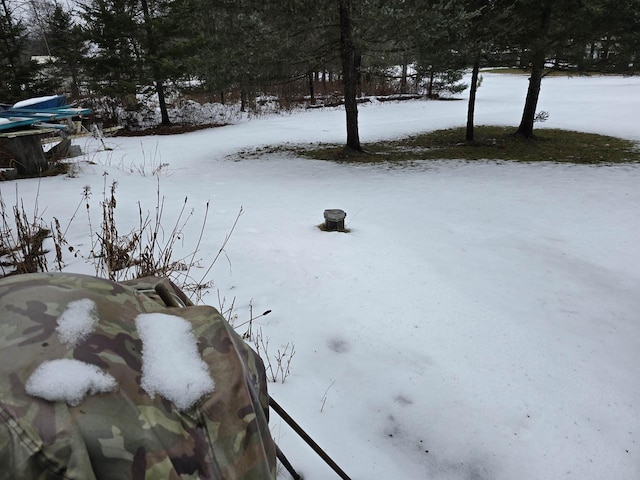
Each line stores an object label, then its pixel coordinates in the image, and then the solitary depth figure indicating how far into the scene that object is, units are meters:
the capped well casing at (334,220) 4.71
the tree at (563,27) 7.15
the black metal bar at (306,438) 1.33
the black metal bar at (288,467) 1.49
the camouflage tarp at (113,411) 0.70
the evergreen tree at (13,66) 14.02
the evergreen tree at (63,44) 20.00
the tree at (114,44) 13.88
